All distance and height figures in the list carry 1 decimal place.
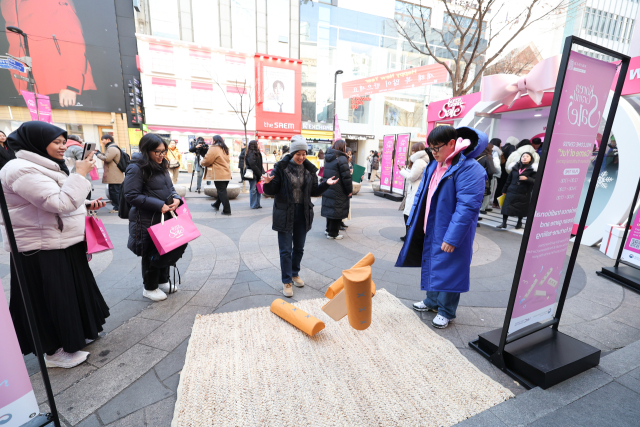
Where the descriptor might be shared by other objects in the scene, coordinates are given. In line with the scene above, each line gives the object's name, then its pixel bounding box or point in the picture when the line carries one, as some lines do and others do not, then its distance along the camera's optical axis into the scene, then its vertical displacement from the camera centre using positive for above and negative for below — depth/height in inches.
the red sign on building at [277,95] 806.5 +133.5
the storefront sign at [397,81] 398.6 +98.3
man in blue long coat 93.4 -21.0
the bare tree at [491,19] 387.9 +181.0
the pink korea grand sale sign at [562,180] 71.4 -6.6
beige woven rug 71.7 -65.0
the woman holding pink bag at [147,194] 109.0 -20.7
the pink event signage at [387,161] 410.9 -19.0
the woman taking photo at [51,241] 74.0 -28.4
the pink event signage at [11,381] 50.1 -42.7
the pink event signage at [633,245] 158.7 -47.6
